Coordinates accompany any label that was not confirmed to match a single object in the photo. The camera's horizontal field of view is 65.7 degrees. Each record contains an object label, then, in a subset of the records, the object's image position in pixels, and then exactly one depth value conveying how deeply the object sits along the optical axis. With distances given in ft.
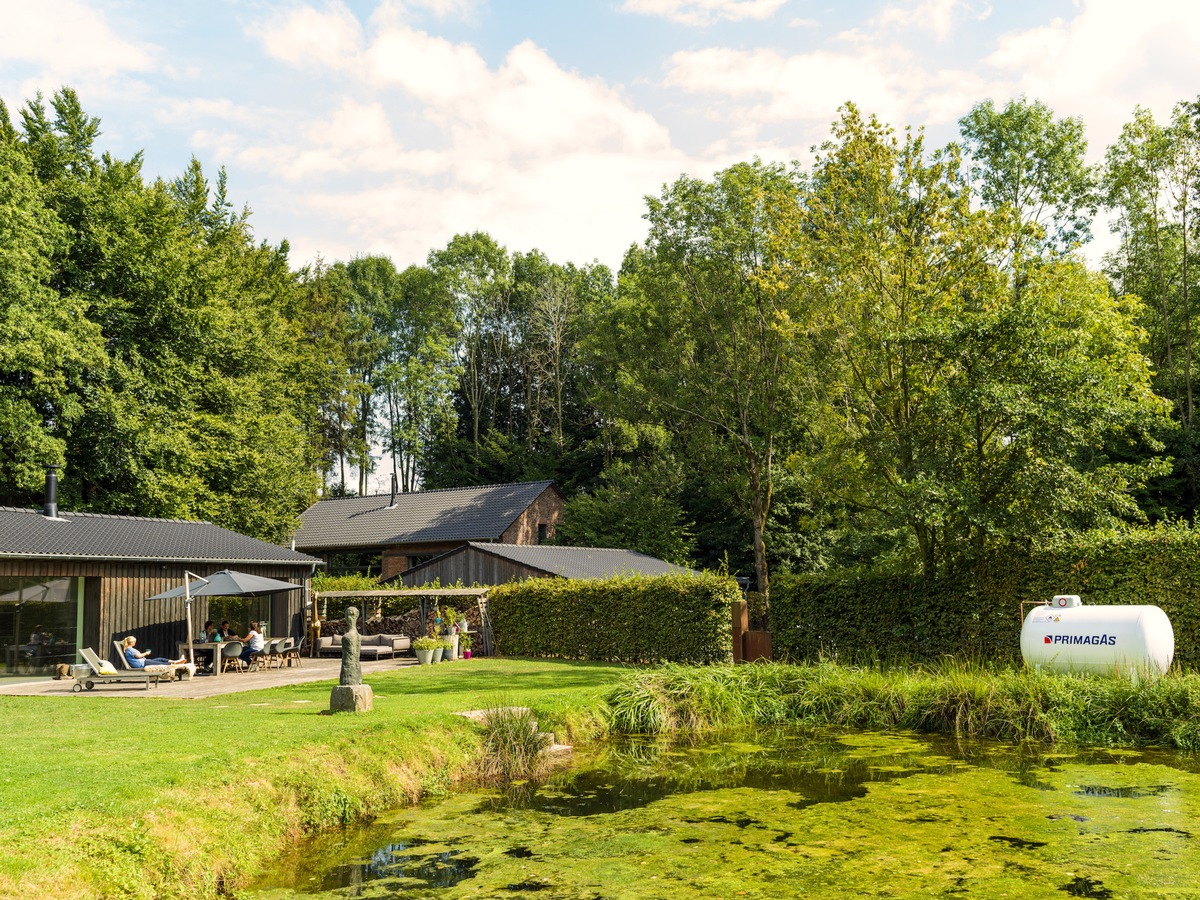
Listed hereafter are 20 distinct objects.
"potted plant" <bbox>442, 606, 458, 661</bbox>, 74.95
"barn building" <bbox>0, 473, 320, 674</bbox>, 57.47
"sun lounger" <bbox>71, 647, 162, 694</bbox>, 51.88
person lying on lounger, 57.57
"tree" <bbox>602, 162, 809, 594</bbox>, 99.14
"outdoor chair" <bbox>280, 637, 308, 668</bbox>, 69.51
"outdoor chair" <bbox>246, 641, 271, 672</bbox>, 65.57
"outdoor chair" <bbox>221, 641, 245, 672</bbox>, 64.54
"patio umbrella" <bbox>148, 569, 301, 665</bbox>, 61.52
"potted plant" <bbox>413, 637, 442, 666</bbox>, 72.54
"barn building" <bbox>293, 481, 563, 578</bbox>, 117.39
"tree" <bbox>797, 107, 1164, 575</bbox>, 51.03
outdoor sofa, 78.38
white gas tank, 43.29
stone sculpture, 39.78
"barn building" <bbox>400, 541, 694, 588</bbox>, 85.30
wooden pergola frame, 78.26
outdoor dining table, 63.00
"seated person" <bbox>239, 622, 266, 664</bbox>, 65.36
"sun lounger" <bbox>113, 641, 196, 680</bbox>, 56.96
